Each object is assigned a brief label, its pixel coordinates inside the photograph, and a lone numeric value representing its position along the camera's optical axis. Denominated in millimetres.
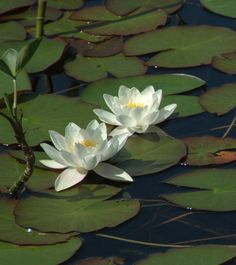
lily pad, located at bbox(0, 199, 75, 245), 4031
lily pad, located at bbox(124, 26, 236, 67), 5781
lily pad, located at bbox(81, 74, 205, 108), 5355
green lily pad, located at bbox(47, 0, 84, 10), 6699
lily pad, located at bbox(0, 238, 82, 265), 3922
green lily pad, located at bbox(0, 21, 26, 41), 6207
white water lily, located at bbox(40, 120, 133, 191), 4418
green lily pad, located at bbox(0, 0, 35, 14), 6595
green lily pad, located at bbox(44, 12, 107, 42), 6262
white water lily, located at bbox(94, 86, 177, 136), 4797
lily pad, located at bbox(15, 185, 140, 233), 4133
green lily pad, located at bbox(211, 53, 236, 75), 5605
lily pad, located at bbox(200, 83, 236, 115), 5164
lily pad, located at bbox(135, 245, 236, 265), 3818
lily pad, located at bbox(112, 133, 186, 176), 4598
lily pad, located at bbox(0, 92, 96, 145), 4922
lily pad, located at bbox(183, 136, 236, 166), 4637
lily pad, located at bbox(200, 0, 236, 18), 6395
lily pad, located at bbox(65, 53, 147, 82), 5676
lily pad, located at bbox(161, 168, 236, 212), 4285
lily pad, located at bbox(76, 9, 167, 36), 6238
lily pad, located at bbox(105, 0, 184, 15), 6519
